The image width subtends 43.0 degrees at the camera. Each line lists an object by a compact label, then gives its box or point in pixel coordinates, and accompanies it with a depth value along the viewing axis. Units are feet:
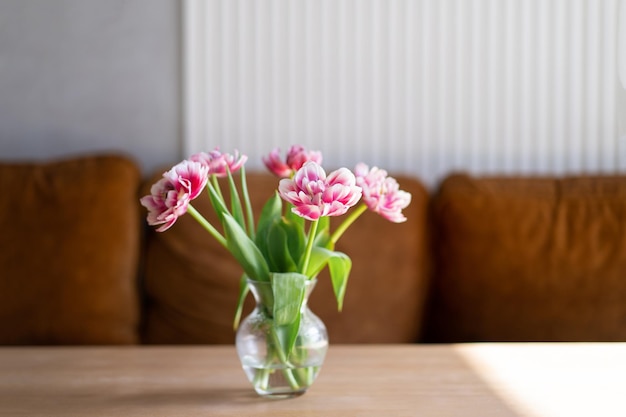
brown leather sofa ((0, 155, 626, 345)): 6.41
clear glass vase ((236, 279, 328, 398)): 3.54
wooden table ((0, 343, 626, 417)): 3.56
